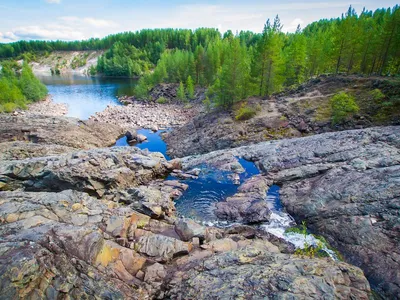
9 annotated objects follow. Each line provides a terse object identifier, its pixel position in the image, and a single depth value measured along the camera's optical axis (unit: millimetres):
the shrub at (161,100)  71331
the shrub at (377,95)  31094
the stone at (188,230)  13242
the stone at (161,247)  11617
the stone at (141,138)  41594
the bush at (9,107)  53312
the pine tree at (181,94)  67625
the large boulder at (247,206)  17375
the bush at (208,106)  46856
